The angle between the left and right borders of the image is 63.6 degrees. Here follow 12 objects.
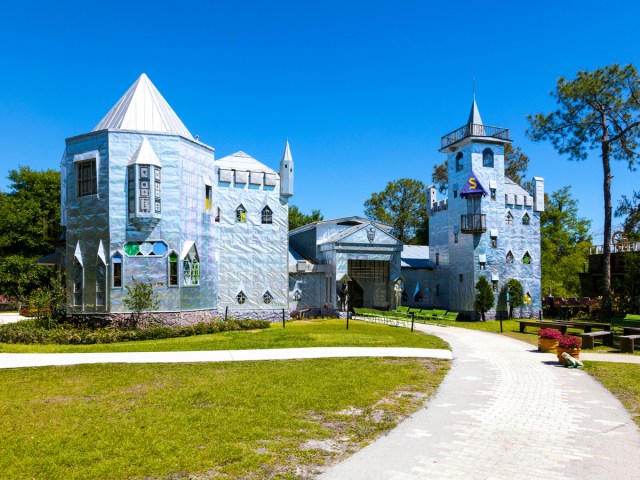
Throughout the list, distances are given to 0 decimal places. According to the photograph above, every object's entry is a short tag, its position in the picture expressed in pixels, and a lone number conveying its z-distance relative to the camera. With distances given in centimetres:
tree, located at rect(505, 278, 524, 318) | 3707
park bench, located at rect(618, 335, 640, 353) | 1897
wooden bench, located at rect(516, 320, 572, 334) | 2236
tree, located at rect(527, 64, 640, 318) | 3253
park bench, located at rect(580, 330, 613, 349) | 2016
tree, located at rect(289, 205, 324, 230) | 6364
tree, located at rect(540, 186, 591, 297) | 4969
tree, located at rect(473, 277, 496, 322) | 3594
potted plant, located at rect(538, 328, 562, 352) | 1827
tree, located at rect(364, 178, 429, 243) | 6181
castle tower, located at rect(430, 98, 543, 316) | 3694
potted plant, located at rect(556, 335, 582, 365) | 1573
